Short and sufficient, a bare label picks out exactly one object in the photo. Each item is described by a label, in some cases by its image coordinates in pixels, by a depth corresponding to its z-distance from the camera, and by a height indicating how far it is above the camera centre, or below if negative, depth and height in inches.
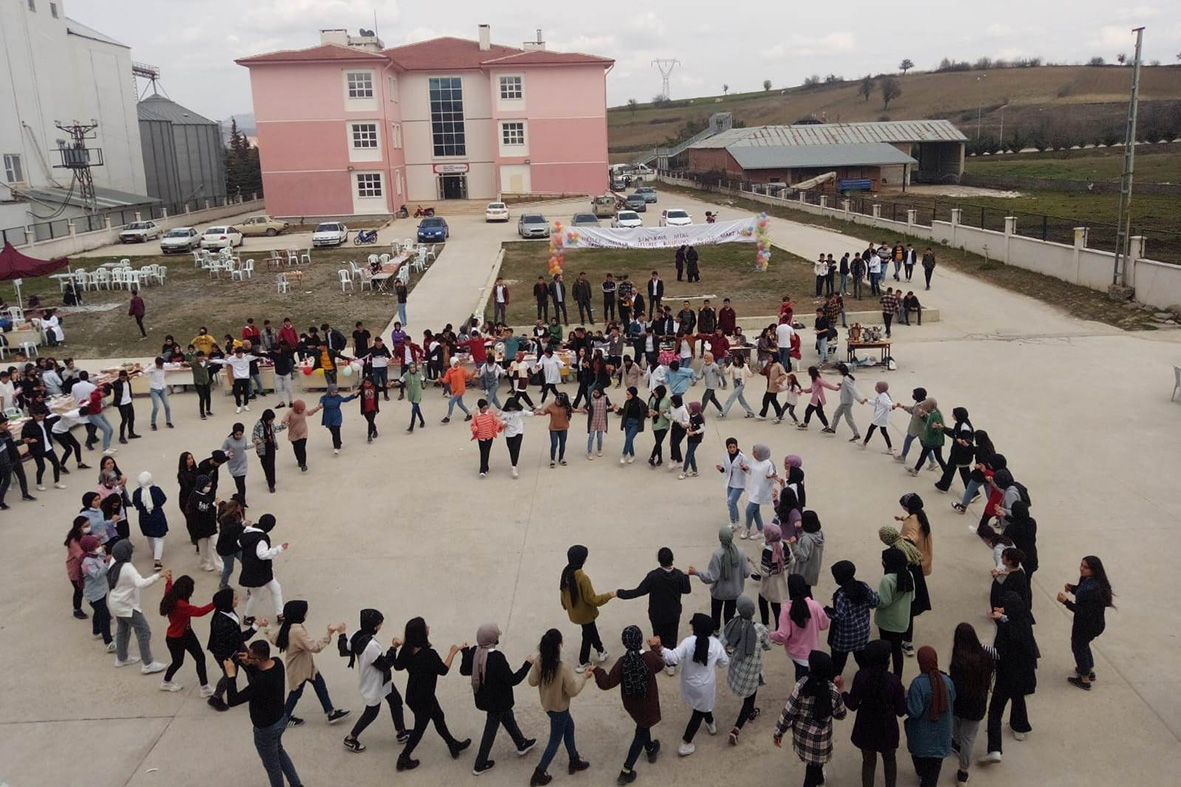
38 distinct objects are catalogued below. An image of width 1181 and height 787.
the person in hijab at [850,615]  282.0 -136.4
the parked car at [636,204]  2074.3 -27.7
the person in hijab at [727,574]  314.8 -134.8
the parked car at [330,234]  1540.4 -52.5
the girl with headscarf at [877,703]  238.2 -138.0
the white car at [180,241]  1508.4 -52.3
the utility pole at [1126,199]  868.8 -27.1
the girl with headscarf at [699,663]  260.2 -137.7
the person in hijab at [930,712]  237.6 -139.8
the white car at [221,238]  1512.1 -51.1
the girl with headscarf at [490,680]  258.5 -139.0
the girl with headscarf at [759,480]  405.7 -132.3
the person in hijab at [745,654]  269.3 -139.7
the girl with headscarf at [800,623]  277.7 -135.1
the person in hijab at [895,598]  294.1 -135.9
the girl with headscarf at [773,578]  321.4 -142.2
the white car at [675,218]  1555.1 -49.0
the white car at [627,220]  1583.2 -49.8
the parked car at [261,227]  1805.9 -41.8
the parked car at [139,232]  1667.1 -39.5
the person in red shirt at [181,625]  296.7 -138.1
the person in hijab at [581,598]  304.2 -137.7
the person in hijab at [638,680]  251.4 -136.3
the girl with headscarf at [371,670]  271.6 -141.4
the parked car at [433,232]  1583.4 -56.5
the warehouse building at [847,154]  2335.1 +81.0
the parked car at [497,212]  1872.5 -31.1
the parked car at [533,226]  1608.0 -55.3
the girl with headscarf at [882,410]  519.2 -130.7
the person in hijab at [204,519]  400.2 -138.0
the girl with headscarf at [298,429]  510.0 -128.8
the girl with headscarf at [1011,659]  260.7 -140.3
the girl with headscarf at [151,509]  398.0 -132.3
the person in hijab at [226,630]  282.0 -132.2
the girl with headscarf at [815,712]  236.7 -139.6
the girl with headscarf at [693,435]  493.4 -134.9
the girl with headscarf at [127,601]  318.7 -137.4
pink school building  2026.3 +183.6
